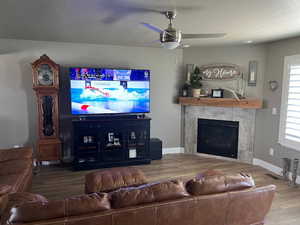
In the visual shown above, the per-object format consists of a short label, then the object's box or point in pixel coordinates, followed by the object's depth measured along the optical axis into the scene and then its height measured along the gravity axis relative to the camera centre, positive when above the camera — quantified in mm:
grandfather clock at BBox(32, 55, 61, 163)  4324 -361
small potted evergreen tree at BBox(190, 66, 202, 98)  5262 +160
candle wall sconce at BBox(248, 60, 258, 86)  4854 +362
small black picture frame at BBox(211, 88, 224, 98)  5078 -84
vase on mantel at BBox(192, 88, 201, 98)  5266 -81
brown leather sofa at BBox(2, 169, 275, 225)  1512 -860
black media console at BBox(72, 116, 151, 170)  4488 -1095
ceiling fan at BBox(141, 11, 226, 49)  2605 +620
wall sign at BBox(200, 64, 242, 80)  5050 +396
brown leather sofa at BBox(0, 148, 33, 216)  2729 -1101
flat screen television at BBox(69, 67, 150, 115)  4508 -54
